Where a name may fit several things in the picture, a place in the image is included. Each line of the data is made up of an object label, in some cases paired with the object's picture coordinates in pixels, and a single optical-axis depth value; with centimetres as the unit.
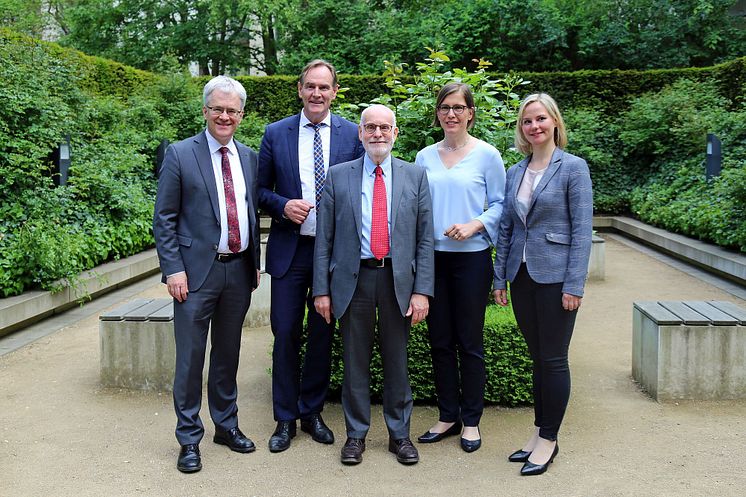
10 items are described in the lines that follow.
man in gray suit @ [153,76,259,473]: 363
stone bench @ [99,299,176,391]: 488
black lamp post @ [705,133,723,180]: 1182
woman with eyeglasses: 375
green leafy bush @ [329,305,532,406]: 454
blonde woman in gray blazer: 348
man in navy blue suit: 385
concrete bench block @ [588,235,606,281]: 905
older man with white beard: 357
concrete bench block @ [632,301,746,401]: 459
